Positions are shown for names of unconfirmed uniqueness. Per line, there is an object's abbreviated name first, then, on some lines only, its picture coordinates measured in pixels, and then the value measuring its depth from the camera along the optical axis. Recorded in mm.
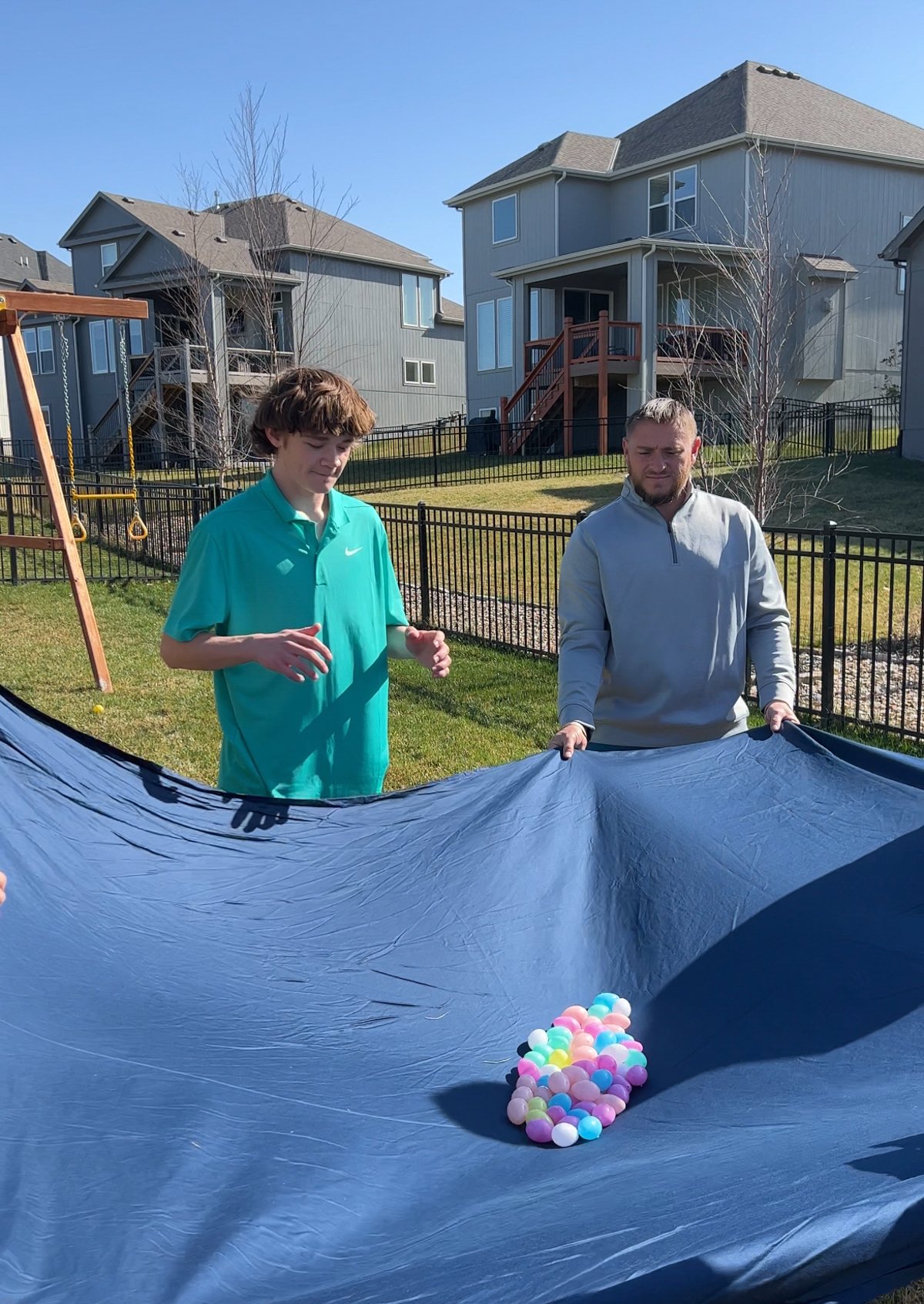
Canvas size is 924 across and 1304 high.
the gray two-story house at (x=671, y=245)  25000
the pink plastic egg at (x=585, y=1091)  2213
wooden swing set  8680
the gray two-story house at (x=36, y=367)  35688
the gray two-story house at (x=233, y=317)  28141
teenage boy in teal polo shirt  2688
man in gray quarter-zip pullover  3246
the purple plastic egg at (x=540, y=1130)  2148
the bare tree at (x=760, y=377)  9469
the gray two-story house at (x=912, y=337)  21172
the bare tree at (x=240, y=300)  20531
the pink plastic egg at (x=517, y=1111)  2207
